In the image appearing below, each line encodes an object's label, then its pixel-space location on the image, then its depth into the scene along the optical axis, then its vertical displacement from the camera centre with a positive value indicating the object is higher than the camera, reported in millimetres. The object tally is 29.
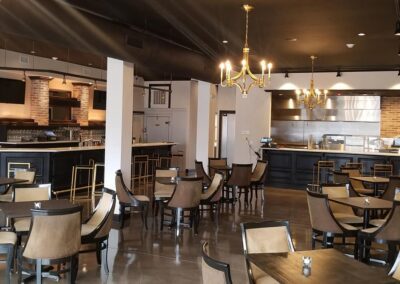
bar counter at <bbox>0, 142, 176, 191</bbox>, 9453 -552
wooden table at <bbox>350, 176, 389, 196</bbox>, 7839 -664
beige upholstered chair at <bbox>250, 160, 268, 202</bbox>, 9750 -754
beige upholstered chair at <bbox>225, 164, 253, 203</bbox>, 9016 -741
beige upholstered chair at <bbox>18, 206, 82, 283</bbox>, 3906 -909
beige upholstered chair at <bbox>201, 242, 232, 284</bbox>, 2434 -751
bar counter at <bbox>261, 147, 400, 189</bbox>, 11367 -495
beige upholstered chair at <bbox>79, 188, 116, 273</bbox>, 4711 -990
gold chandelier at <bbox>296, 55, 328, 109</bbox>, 10906 +1246
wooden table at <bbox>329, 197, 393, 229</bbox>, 5258 -751
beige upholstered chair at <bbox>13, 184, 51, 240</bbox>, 5305 -689
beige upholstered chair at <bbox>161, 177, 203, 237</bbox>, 6590 -865
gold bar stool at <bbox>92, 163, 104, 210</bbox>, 9384 -1257
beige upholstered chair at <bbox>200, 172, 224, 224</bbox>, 7345 -897
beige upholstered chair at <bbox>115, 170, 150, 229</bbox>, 7000 -973
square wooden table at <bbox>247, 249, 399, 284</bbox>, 2740 -843
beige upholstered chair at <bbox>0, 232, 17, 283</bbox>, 4125 -1078
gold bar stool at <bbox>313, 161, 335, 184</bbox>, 11000 -680
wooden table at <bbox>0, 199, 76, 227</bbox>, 4270 -753
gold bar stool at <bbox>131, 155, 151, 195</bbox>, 12242 -933
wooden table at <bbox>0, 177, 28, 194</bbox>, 6355 -683
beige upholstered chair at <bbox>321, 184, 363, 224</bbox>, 5941 -931
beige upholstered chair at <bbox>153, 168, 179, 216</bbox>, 8055 -861
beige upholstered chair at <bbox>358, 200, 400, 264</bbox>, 4906 -1008
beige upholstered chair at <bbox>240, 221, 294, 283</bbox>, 3570 -804
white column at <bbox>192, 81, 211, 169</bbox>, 11898 +463
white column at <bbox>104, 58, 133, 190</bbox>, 7723 +320
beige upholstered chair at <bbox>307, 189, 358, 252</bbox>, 5184 -946
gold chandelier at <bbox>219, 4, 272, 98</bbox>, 5879 +948
